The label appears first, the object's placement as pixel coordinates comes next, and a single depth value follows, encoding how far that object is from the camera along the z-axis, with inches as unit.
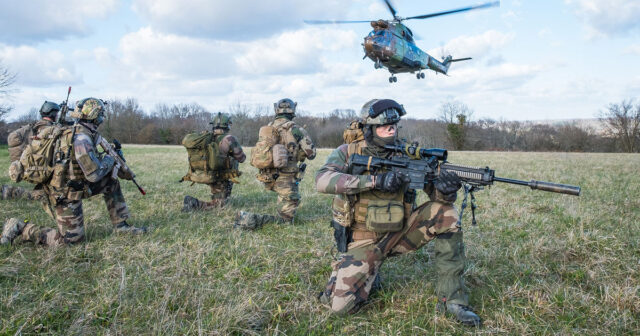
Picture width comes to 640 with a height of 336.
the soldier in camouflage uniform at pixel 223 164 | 326.0
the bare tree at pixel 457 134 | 2308.1
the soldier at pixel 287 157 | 290.7
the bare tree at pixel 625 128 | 1956.2
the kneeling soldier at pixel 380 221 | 150.9
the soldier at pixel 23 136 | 346.9
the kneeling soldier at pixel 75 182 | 222.8
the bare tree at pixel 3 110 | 1000.9
